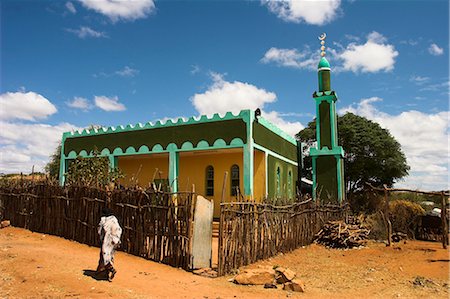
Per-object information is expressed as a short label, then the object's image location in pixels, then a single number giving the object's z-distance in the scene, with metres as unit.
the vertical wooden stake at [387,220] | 12.86
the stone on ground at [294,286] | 7.03
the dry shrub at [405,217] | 14.91
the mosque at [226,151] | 13.82
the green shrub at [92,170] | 14.11
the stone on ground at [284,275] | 7.37
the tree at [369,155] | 23.31
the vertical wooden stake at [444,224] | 12.39
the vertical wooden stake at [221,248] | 7.93
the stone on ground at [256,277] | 7.38
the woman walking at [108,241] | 6.92
